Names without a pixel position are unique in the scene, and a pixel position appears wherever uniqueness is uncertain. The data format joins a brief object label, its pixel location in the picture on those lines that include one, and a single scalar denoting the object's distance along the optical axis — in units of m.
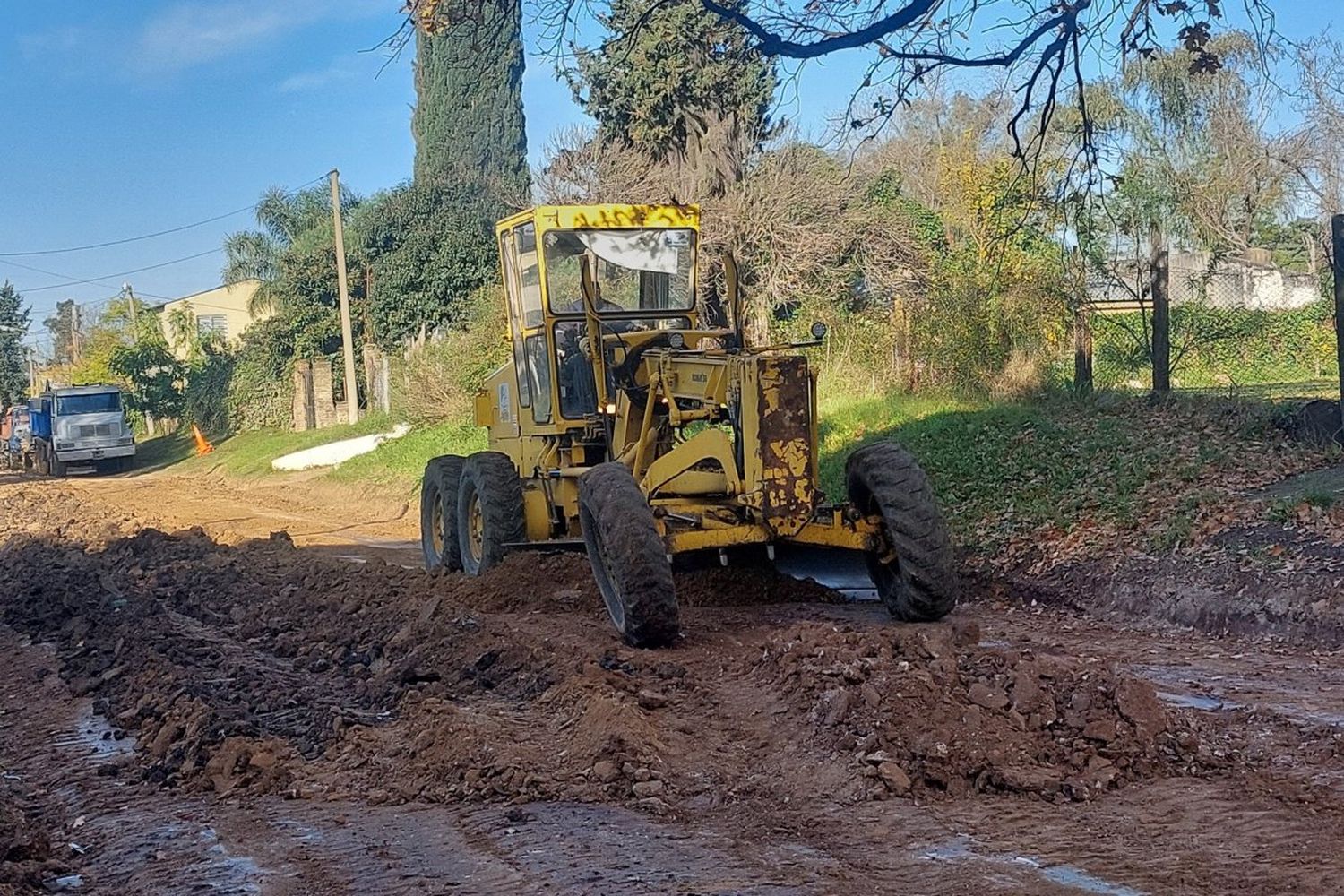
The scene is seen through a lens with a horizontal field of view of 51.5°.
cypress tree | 44.62
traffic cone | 39.19
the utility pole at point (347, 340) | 34.62
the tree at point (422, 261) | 36.44
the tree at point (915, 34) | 8.39
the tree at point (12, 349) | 56.25
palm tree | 54.59
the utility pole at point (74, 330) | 75.35
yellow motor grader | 8.84
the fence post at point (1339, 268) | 11.39
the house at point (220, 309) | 58.53
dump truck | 36.31
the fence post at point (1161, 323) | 14.81
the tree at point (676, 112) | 23.48
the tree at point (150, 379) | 47.16
